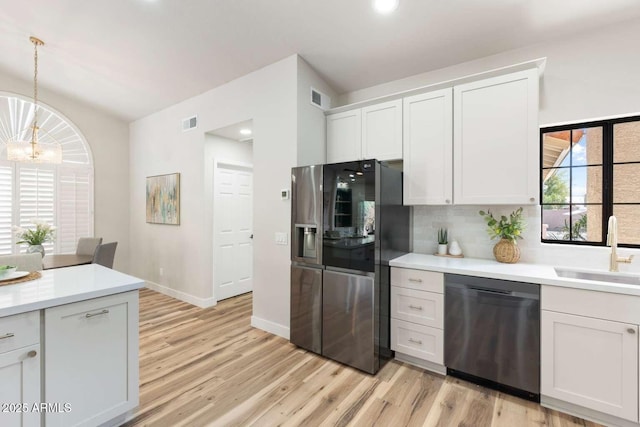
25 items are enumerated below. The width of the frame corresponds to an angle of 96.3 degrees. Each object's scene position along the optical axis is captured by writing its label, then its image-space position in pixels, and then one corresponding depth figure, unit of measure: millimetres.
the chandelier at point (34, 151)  3377
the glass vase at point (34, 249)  3189
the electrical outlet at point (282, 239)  3121
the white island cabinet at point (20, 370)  1396
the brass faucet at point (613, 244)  2145
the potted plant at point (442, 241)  2908
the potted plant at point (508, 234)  2510
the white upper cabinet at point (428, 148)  2635
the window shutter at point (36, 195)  4281
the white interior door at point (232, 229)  4270
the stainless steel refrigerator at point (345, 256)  2457
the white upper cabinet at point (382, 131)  2893
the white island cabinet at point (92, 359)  1546
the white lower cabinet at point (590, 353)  1778
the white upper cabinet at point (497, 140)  2287
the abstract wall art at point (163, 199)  4410
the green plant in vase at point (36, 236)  3188
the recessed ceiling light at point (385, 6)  2227
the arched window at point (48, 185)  4180
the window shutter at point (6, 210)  4125
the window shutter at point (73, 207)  4641
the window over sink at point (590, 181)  2328
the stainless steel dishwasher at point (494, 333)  2057
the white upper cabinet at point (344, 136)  3151
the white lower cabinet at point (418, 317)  2420
